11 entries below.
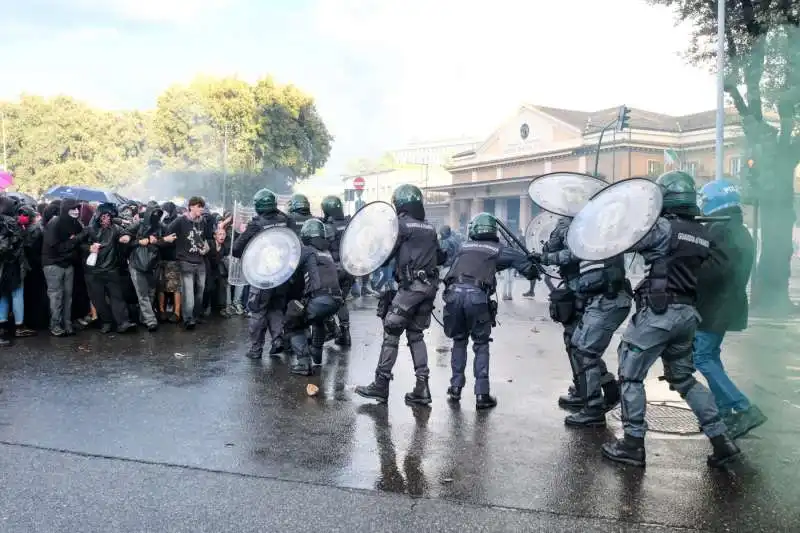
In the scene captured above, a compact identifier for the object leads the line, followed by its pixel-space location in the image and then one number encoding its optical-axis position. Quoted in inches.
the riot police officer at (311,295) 278.5
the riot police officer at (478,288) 234.5
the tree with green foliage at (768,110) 482.6
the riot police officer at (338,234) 351.6
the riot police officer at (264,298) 299.1
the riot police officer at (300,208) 347.3
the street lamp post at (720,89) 491.2
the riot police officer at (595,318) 210.7
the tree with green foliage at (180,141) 1524.4
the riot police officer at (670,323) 176.9
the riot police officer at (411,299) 238.2
